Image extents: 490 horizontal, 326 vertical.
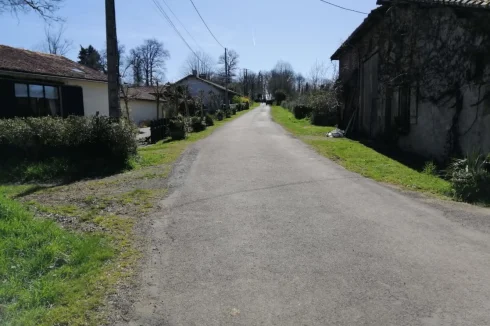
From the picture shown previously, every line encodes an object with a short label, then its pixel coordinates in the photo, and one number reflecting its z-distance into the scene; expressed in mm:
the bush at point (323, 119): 26141
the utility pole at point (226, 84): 47781
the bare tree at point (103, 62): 59891
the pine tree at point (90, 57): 63906
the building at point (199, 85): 56750
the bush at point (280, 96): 86244
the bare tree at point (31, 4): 11523
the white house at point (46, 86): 17031
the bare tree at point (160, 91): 25541
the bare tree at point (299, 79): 97719
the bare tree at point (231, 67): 76044
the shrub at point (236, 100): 65656
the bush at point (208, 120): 28750
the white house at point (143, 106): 37500
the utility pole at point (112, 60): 12039
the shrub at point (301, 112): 34125
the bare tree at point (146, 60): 69938
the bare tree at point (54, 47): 59284
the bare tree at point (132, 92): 24727
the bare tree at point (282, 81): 98875
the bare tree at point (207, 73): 69831
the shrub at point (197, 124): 23953
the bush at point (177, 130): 19719
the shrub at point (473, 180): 7367
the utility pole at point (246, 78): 105825
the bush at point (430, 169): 9906
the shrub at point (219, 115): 36244
